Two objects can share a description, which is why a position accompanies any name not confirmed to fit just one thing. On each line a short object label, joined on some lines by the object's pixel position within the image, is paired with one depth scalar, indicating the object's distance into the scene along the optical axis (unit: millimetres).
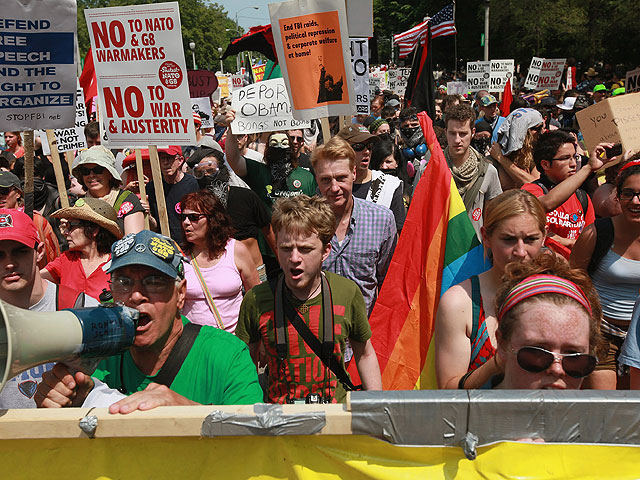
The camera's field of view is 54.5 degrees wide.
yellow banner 1475
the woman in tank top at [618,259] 3268
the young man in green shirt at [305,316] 2789
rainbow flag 3207
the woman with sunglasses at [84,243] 3654
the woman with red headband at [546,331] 1781
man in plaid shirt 3799
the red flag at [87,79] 8523
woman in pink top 3691
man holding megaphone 2109
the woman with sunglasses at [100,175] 5242
